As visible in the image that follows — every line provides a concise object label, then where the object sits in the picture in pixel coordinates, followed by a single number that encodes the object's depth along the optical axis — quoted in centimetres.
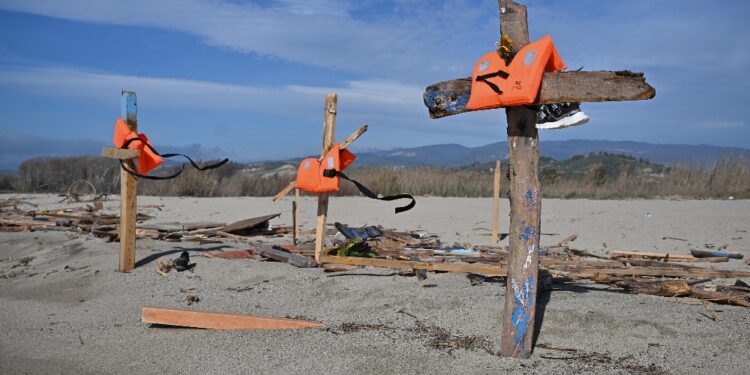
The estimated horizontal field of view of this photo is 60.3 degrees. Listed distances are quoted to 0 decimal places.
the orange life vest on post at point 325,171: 796
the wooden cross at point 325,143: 830
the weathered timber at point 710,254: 914
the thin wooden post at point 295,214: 981
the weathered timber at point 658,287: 616
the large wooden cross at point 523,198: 461
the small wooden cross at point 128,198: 828
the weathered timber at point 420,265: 713
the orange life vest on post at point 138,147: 818
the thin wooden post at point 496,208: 1103
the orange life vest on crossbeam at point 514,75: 454
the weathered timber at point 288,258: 834
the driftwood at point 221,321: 577
